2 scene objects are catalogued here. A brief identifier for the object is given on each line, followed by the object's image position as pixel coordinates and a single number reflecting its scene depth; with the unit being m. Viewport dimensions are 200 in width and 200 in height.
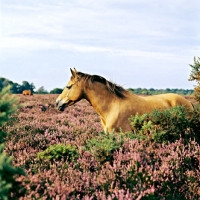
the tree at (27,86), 94.87
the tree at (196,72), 9.95
